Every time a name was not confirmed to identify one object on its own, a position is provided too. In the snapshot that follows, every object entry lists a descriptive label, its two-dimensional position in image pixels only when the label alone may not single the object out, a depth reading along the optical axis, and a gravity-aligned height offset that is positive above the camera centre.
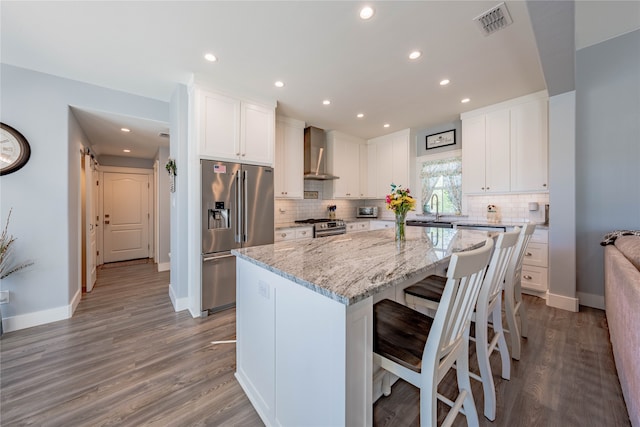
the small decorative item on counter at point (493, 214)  3.79 -0.04
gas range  4.00 -0.25
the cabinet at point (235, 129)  2.76 +1.01
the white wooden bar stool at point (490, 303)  1.33 -0.59
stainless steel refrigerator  2.77 -0.09
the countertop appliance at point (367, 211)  5.41 +0.01
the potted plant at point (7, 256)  2.36 -0.42
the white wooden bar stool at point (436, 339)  0.89 -0.58
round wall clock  2.35 +0.62
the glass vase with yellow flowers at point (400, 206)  2.01 +0.05
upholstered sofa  1.12 -0.58
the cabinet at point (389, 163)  4.72 +0.98
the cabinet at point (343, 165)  4.75 +0.95
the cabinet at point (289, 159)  3.98 +0.89
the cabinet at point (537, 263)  3.00 -0.65
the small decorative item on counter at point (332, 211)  5.05 +0.02
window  4.35 +0.52
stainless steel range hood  4.42 +1.06
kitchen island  0.93 -0.51
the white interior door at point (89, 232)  3.50 -0.30
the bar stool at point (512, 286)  1.82 -0.56
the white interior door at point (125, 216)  5.29 -0.08
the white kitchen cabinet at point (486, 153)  3.53 +0.88
